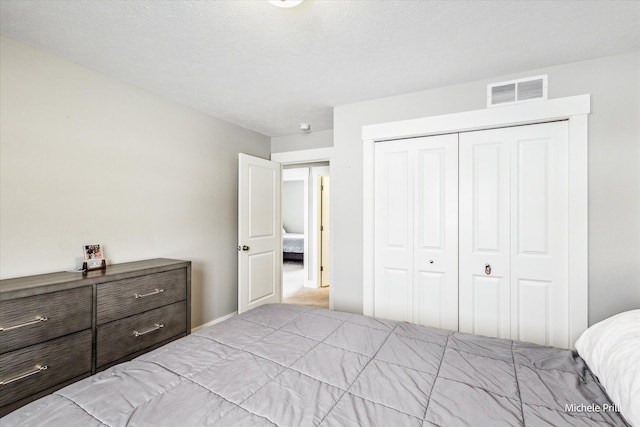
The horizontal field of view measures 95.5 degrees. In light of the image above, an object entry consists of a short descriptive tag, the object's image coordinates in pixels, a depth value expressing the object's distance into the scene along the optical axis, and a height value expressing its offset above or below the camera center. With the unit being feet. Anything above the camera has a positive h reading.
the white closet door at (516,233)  7.13 -0.47
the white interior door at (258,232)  10.90 -0.75
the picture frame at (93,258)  7.02 -1.10
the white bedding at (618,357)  2.74 -1.60
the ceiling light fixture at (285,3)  4.65 +3.40
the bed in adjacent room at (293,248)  24.02 -2.81
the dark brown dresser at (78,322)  5.08 -2.28
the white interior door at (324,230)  17.44 -0.97
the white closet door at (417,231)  8.28 -0.49
